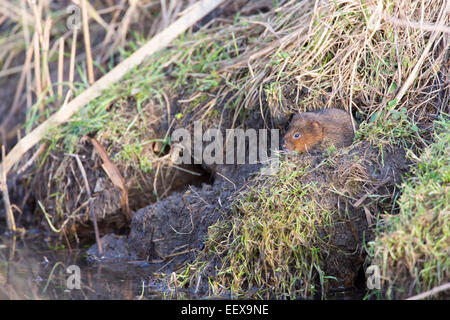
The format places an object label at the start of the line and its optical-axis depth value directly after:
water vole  4.68
